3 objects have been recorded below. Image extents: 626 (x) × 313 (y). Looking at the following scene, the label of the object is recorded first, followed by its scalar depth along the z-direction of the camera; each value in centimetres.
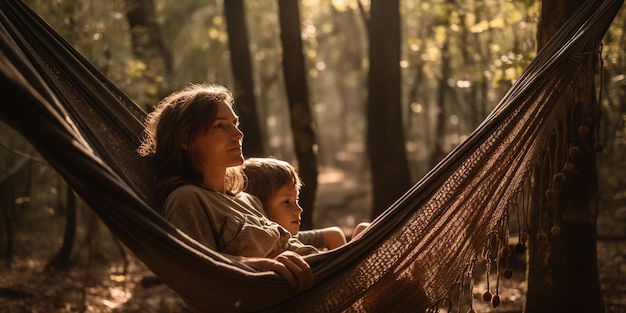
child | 246
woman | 205
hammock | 180
